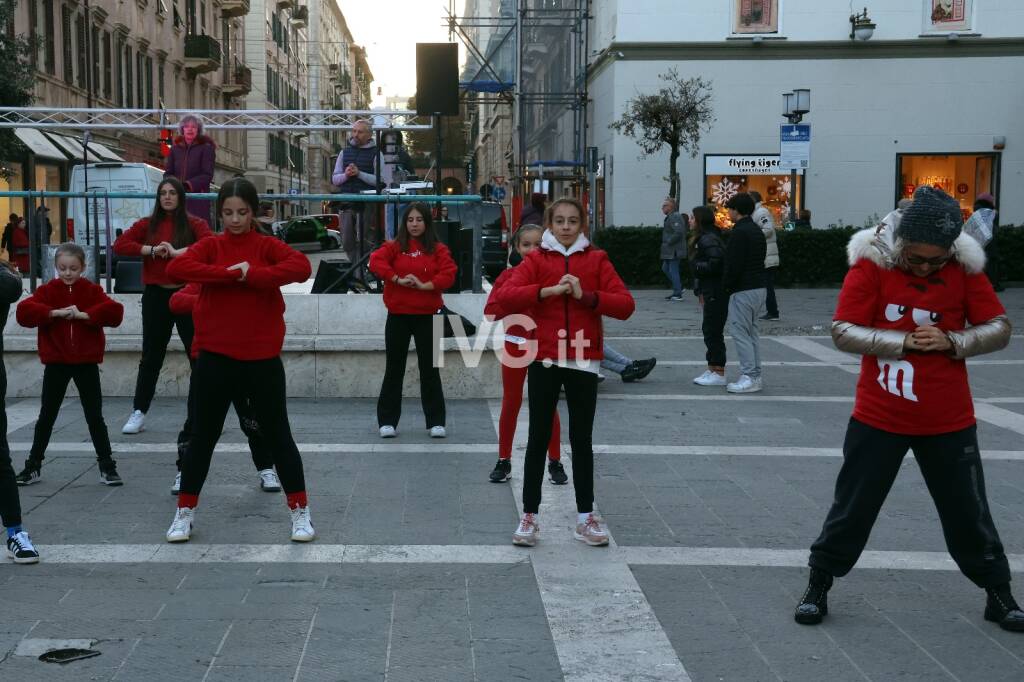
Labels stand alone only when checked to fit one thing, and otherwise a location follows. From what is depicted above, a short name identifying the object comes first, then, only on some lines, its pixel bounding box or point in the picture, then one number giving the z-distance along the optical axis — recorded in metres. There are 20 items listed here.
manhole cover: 4.11
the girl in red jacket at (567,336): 5.55
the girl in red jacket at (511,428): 6.86
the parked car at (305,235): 12.68
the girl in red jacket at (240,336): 5.55
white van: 9.96
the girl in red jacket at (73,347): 6.82
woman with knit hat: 4.37
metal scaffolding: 31.16
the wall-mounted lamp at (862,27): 25.56
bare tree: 24.55
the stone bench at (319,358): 9.95
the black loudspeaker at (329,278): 10.60
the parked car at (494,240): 23.80
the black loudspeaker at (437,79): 11.99
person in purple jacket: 10.44
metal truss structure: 12.50
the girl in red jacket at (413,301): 8.32
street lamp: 22.41
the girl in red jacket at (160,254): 7.47
